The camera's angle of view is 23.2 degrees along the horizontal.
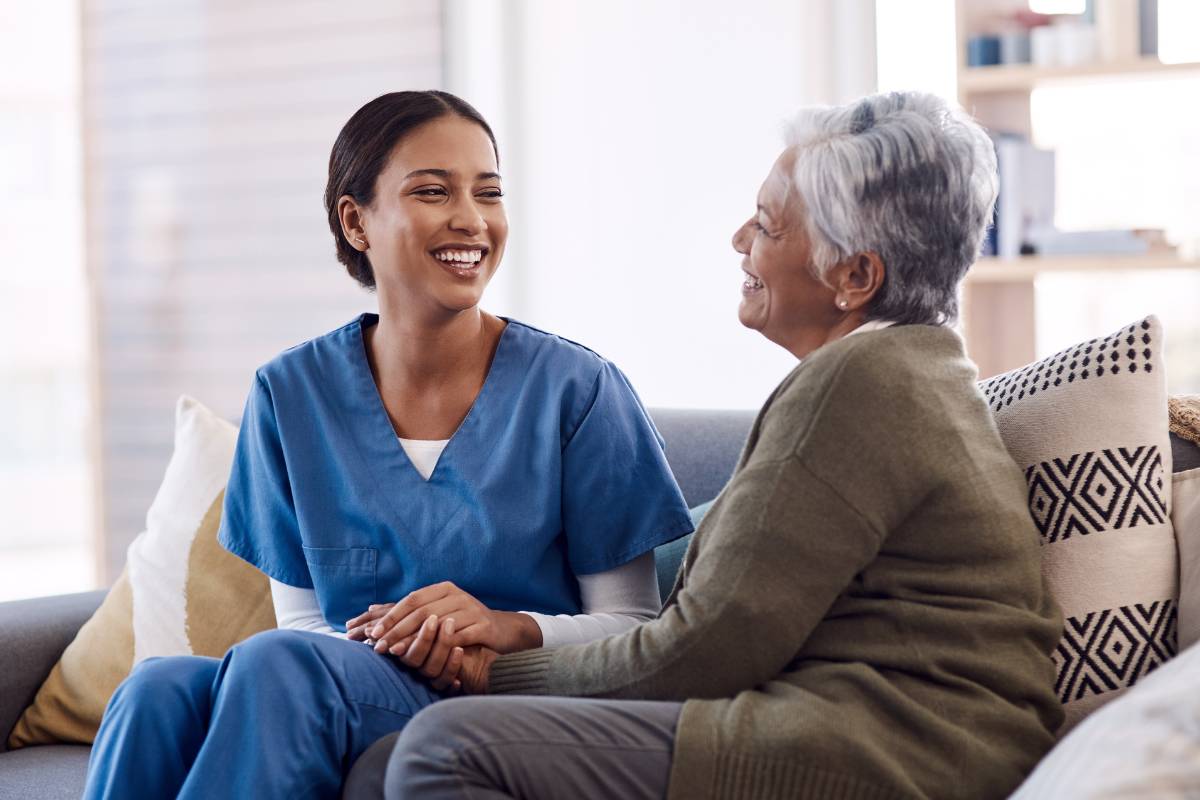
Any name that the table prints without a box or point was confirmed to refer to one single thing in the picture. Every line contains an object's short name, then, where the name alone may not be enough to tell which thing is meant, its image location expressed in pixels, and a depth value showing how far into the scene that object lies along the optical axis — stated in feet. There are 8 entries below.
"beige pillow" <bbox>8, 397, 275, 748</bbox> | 10.43
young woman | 9.55
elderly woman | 8.46
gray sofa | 10.16
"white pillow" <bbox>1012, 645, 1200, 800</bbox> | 7.91
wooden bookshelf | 12.94
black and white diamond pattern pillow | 9.02
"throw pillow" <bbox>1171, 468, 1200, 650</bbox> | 9.02
